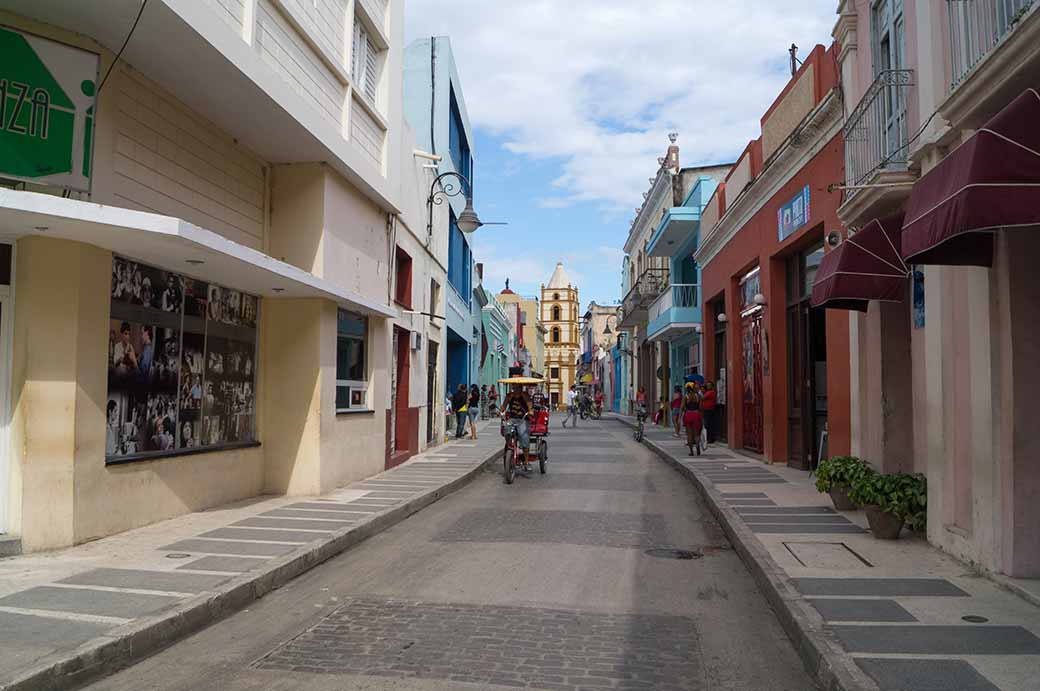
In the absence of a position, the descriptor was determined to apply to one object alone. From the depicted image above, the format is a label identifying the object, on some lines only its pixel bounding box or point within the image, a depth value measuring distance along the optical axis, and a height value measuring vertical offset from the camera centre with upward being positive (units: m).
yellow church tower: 103.31 +7.05
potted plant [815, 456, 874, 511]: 8.82 -0.97
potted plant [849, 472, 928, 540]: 7.91 -1.09
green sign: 6.91 +2.44
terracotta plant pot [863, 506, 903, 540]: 7.99 -1.32
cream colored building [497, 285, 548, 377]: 82.25 +6.76
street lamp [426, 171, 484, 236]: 17.52 +4.34
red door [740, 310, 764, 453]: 17.16 +0.20
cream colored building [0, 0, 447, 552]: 7.25 +1.33
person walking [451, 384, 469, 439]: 24.17 -0.53
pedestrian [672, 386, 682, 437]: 24.46 -0.58
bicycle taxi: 14.56 -1.06
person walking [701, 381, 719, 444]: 19.03 -0.36
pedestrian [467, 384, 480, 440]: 23.59 -0.52
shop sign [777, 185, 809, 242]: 13.59 +3.07
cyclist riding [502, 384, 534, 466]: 15.09 -0.48
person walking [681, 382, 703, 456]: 18.02 -0.57
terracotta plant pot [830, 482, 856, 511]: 9.53 -1.28
